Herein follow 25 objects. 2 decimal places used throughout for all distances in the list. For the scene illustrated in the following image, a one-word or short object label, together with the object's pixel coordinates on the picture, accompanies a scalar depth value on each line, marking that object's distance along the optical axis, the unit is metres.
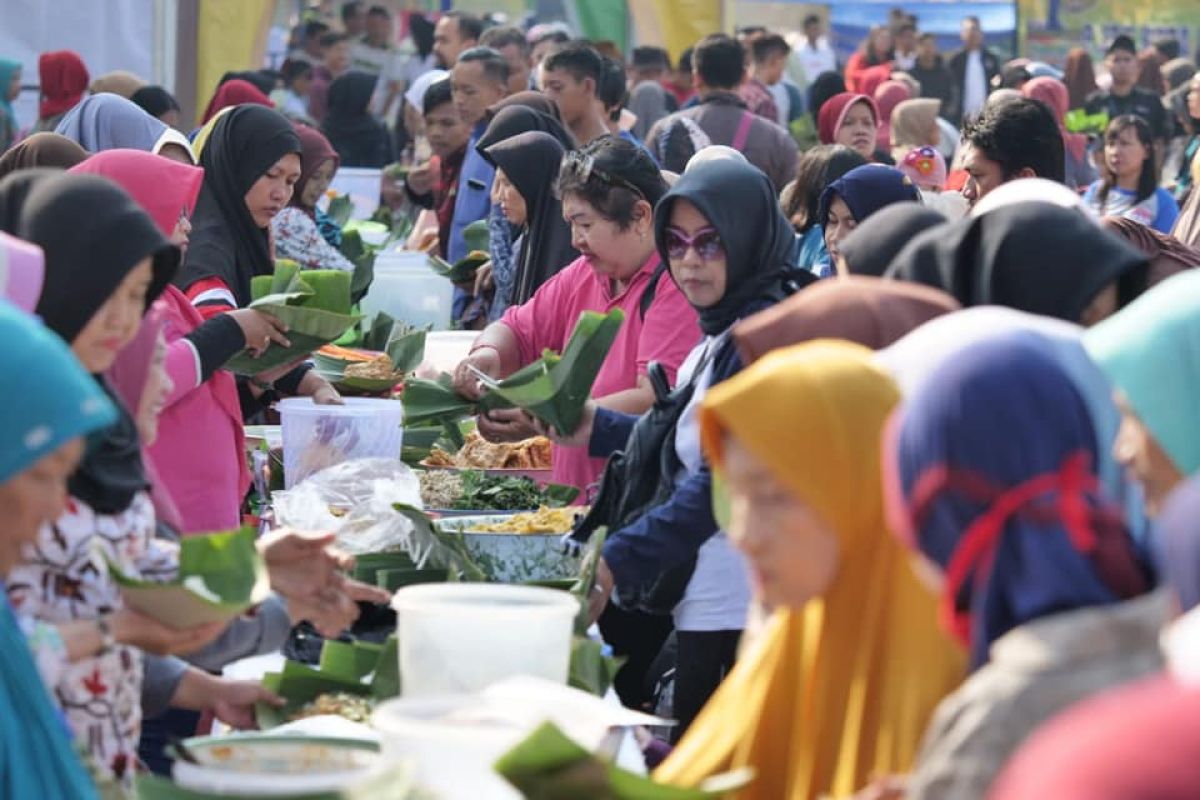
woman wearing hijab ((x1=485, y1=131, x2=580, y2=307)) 10.59
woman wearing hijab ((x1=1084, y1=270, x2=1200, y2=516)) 3.79
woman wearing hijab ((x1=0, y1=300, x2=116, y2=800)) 3.61
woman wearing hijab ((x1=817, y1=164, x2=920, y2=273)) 9.02
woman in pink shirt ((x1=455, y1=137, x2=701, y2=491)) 7.70
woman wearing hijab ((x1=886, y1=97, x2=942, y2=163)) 16.76
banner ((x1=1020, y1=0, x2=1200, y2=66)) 31.33
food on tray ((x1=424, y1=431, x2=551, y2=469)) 8.17
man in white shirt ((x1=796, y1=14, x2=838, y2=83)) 28.18
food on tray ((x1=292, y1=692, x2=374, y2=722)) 4.96
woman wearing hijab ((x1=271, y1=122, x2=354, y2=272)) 11.96
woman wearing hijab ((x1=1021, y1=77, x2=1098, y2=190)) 18.07
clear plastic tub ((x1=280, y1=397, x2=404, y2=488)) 7.42
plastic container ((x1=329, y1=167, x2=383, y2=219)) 18.07
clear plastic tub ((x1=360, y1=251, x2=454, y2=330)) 11.64
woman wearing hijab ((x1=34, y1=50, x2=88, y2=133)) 15.73
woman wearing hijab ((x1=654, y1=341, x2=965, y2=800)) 3.60
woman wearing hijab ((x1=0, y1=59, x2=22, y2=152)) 15.63
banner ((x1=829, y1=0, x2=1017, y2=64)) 30.81
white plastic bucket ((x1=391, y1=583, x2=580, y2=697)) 4.47
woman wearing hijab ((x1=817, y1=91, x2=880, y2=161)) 16.01
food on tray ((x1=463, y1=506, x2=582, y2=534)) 6.53
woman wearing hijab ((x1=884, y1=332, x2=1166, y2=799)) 3.00
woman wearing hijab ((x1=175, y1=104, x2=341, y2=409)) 8.84
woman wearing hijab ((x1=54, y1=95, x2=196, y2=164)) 10.50
